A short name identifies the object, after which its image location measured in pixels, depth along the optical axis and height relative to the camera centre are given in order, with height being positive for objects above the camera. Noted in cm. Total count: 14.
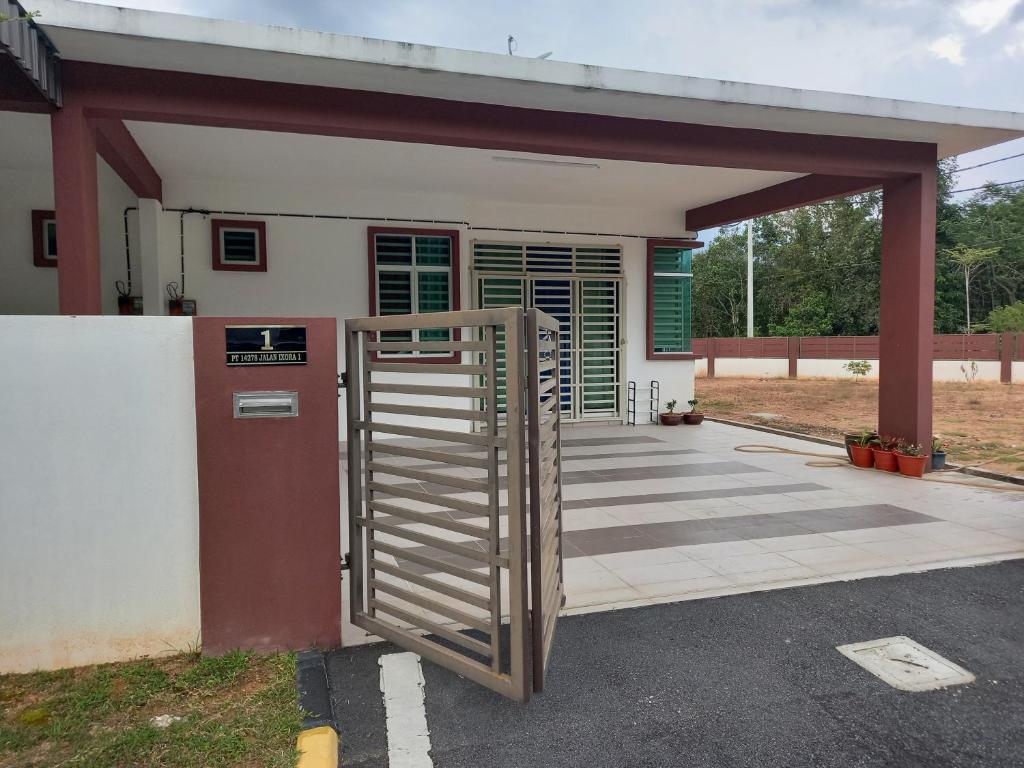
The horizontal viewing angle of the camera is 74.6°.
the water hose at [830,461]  594 -116
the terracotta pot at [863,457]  682 -107
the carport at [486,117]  412 +181
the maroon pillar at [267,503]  269 -60
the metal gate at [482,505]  239 -57
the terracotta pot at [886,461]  658 -108
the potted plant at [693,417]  1011 -96
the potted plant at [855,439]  692 -91
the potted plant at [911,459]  631 -101
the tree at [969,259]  2314 +324
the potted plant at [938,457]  663 -104
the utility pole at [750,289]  2402 +235
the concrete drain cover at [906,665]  260 -127
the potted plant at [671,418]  997 -96
